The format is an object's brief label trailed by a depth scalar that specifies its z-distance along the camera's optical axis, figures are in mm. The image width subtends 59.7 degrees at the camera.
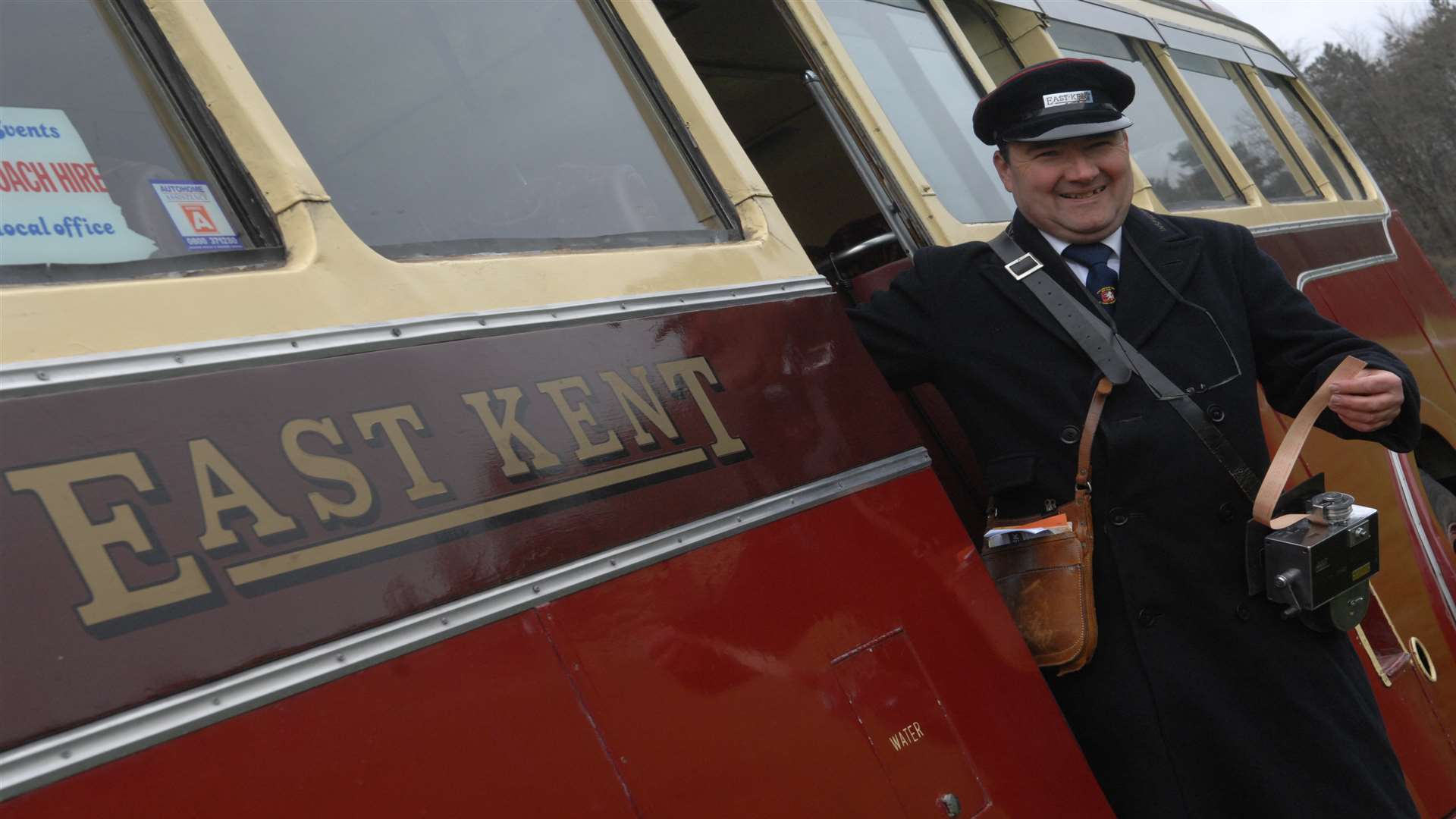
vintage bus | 1252
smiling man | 2240
